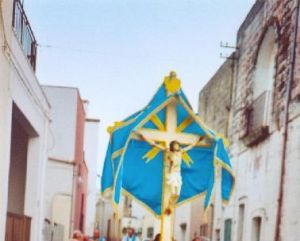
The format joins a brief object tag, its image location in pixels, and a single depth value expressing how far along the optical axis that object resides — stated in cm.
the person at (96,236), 960
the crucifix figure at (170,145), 661
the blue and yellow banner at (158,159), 674
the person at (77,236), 729
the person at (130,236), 1264
